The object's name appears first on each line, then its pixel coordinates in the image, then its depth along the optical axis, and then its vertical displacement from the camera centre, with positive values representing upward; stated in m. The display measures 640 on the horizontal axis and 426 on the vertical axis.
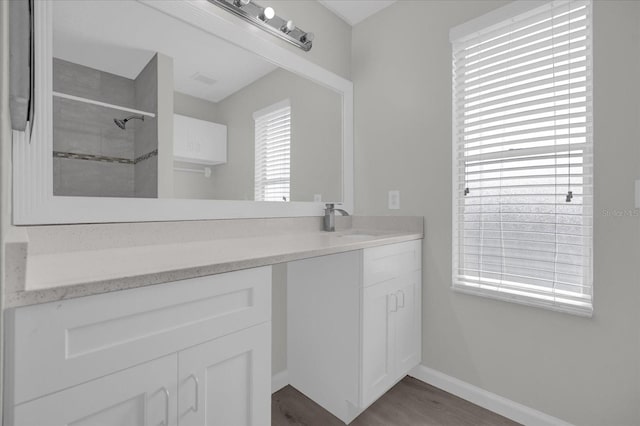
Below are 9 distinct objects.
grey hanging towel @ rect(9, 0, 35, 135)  0.65 +0.35
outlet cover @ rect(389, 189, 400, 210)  1.99 +0.10
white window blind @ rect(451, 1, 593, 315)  1.36 +0.28
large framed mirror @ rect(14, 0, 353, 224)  1.06 +0.42
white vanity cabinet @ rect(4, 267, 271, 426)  0.62 -0.35
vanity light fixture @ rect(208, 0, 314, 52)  1.52 +1.05
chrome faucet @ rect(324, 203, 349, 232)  1.98 -0.02
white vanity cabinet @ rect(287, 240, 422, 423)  1.44 -0.57
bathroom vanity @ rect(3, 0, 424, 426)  0.69 -0.13
